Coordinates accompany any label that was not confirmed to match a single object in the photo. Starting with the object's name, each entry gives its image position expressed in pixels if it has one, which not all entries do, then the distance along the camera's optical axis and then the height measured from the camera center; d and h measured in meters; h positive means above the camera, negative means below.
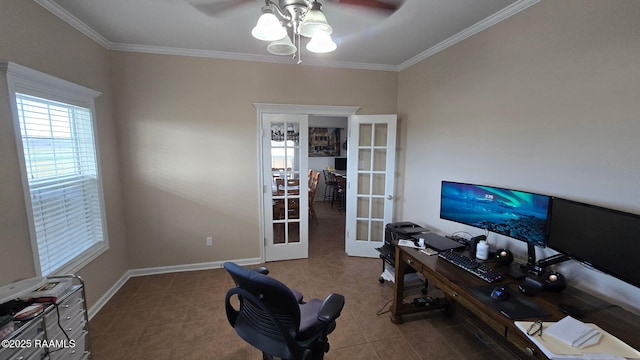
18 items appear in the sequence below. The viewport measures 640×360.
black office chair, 1.22 -0.91
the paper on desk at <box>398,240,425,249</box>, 2.18 -0.80
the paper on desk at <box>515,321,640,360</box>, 1.02 -0.81
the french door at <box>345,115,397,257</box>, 3.40 -0.40
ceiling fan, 1.62 +1.12
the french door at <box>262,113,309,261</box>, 3.26 -0.43
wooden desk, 1.18 -0.81
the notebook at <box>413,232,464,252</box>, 2.09 -0.77
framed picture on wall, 7.20 +0.33
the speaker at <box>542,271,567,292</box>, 1.47 -0.75
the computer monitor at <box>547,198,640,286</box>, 1.18 -0.43
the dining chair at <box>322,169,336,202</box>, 6.62 -0.86
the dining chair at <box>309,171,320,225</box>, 4.86 -0.73
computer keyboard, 1.61 -0.78
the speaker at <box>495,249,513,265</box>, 1.80 -0.74
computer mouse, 1.40 -0.78
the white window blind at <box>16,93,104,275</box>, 1.76 -0.22
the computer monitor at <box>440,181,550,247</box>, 1.64 -0.42
